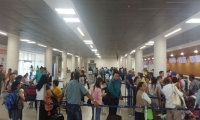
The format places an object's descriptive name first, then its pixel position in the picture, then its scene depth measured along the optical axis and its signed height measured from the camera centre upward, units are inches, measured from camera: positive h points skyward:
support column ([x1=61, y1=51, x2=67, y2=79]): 985.1 +6.9
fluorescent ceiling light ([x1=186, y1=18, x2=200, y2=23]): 276.6 +88.0
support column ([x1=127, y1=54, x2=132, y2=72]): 929.7 +28.7
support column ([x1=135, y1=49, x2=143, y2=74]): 722.8 +37.0
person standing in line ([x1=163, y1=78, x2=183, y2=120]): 192.8 -38.8
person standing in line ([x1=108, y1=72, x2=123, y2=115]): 198.7 -31.1
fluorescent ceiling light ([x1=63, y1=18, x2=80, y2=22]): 287.9 +90.7
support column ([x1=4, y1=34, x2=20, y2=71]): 440.0 +42.8
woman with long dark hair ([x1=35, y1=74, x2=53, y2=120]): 179.7 -31.2
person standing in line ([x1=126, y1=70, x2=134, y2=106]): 287.3 -28.6
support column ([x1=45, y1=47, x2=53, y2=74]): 736.7 +34.9
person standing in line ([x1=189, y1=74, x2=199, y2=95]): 257.1 -30.7
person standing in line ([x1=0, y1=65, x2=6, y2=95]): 328.7 -24.9
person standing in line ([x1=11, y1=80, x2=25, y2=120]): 173.5 -38.6
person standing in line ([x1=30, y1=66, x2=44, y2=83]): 301.4 -18.2
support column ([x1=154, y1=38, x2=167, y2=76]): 414.4 +32.2
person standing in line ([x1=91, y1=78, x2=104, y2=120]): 200.6 -38.5
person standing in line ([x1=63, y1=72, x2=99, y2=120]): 154.7 -30.6
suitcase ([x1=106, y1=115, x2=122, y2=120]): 166.3 -56.0
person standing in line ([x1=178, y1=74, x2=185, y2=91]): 293.5 -27.9
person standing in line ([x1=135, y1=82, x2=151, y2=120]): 166.6 -36.8
